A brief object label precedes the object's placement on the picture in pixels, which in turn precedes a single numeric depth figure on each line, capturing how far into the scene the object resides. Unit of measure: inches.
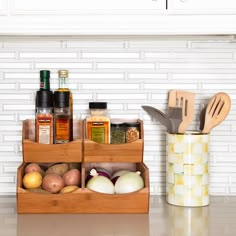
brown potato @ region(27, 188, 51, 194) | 76.4
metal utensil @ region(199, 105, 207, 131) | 82.6
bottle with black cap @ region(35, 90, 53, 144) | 79.4
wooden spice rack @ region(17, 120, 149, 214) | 75.9
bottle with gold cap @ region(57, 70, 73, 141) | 81.8
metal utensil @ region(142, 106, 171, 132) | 80.9
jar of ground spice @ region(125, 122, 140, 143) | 81.1
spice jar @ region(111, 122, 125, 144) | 81.1
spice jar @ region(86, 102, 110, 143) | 79.6
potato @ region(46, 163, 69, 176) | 79.9
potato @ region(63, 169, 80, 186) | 77.8
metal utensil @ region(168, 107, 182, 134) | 80.5
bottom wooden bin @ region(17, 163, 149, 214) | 75.8
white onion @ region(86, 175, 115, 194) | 76.8
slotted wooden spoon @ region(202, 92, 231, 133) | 80.5
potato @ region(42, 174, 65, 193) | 76.9
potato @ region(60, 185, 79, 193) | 76.7
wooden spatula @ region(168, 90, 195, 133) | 81.0
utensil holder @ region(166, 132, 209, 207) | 78.3
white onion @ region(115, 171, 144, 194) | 76.9
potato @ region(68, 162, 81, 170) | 81.1
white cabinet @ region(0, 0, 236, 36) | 74.7
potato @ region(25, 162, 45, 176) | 78.8
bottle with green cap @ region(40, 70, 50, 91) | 80.7
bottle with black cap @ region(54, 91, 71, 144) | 79.4
